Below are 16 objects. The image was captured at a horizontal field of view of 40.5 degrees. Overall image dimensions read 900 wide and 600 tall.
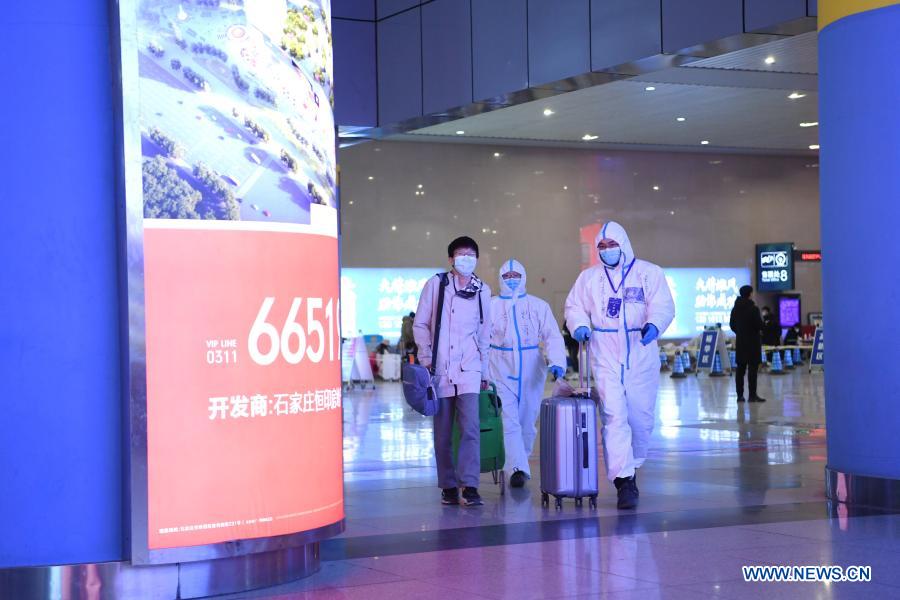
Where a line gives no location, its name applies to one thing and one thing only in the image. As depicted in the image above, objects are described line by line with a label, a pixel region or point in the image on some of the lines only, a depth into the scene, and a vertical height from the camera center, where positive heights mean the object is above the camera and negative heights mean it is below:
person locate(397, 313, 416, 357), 27.60 -0.55
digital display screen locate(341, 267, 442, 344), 32.34 +0.42
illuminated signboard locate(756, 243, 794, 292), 36.75 +1.14
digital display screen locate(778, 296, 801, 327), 37.47 -0.20
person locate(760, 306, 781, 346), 31.64 -0.68
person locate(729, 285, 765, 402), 19.53 -0.49
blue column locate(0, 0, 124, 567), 5.31 +0.11
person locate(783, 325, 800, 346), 34.38 -0.95
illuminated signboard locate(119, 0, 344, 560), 5.35 +0.25
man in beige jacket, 8.79 -0.32
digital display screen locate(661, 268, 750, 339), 36.91 +0.33
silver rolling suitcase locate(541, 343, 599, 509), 8.52 -0.99
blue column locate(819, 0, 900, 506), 8.29 +0.39
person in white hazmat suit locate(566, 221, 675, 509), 8.57 -0.18
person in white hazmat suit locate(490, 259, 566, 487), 10.02 -0.39
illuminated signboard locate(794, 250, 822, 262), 38.06 +1.53
